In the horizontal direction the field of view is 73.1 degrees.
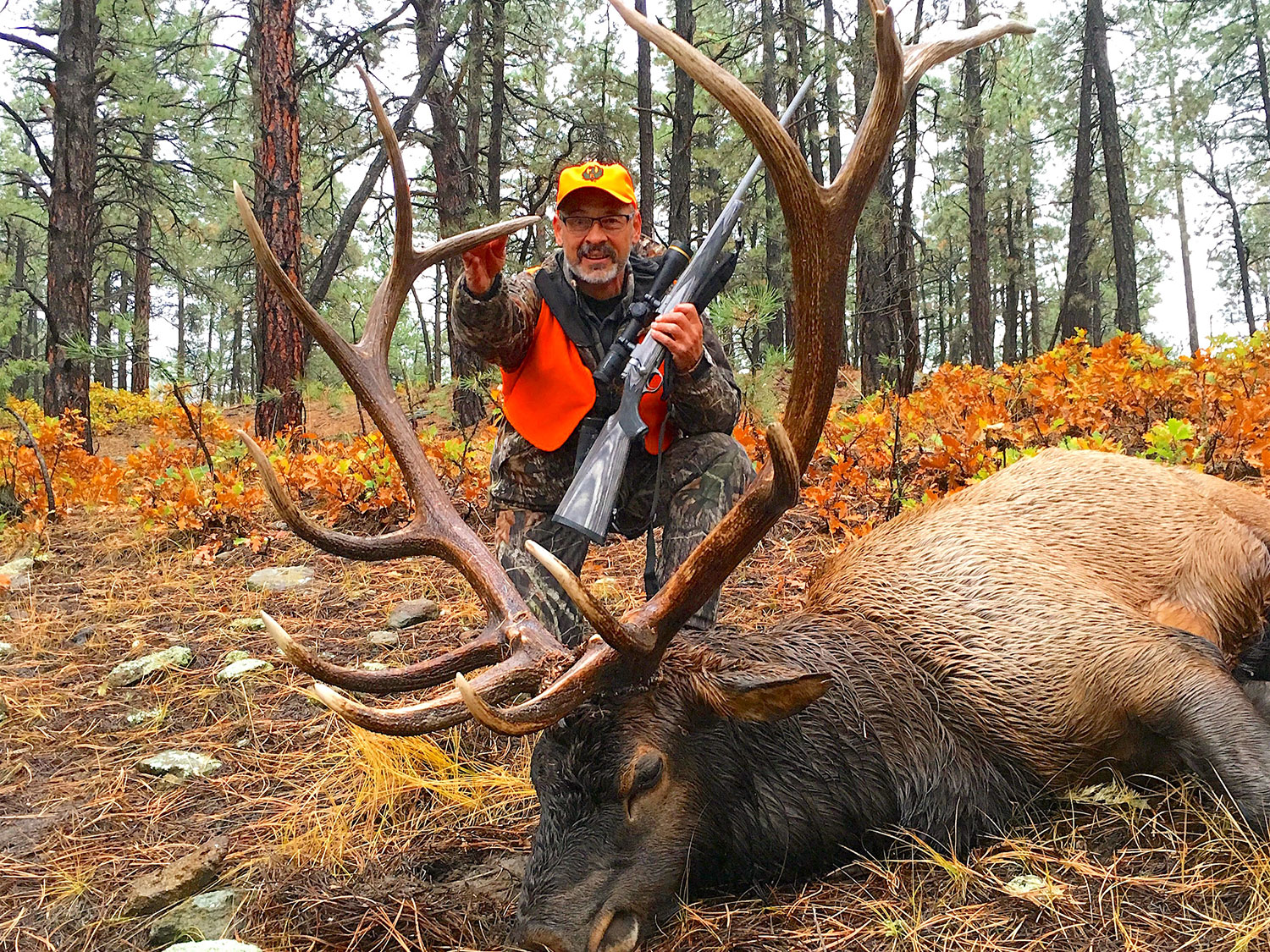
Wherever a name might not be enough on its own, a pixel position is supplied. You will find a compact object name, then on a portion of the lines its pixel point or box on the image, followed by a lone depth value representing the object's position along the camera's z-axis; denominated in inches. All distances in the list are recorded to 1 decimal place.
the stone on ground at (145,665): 160.2
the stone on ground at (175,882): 91.4
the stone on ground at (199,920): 87.1
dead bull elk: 81.2
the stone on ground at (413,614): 179.2
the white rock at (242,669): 156.6
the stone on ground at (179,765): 127.4
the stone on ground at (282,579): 206.2
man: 134.1
